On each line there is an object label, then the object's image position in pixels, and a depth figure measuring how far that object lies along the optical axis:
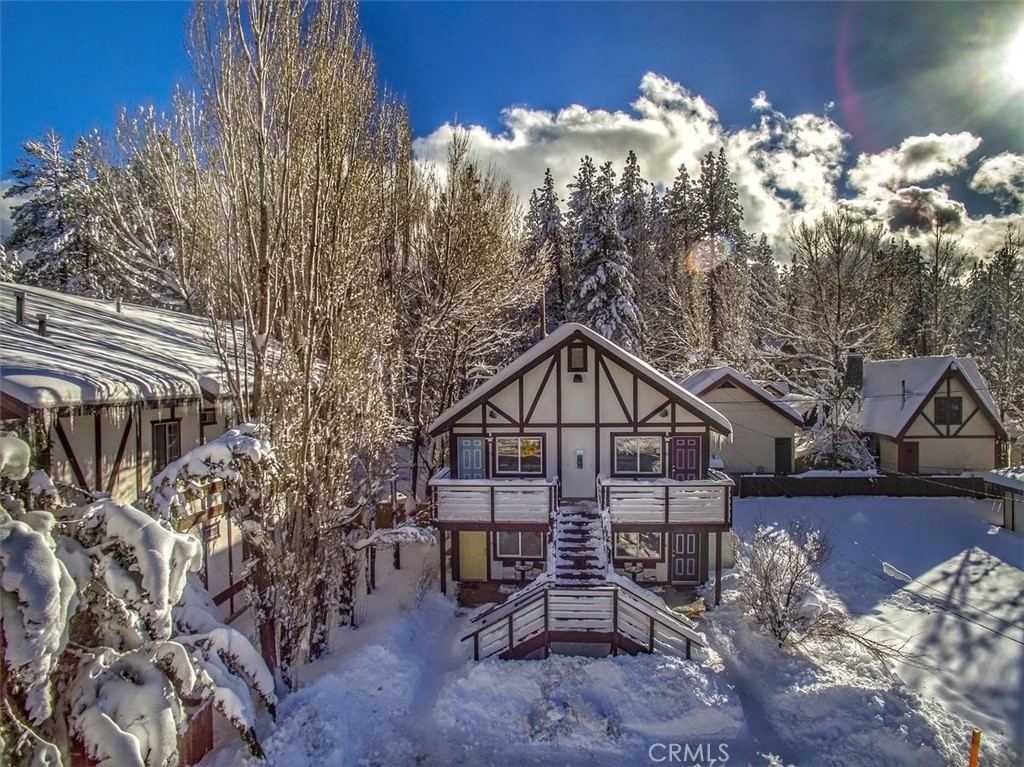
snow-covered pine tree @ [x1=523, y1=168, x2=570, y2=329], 32.69
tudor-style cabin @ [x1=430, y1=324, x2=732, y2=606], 14.28
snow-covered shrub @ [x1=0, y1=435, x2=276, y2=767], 4.28
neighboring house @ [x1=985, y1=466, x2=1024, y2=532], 18.06
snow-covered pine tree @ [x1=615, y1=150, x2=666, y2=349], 33.47
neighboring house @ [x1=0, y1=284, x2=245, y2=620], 6.79
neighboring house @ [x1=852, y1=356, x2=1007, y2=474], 23.75
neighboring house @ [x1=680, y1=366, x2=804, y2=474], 24.19
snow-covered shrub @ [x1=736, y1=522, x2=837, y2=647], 11.38
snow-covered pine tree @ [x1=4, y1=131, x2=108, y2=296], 23.42
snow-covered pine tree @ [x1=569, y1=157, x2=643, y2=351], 28.31
